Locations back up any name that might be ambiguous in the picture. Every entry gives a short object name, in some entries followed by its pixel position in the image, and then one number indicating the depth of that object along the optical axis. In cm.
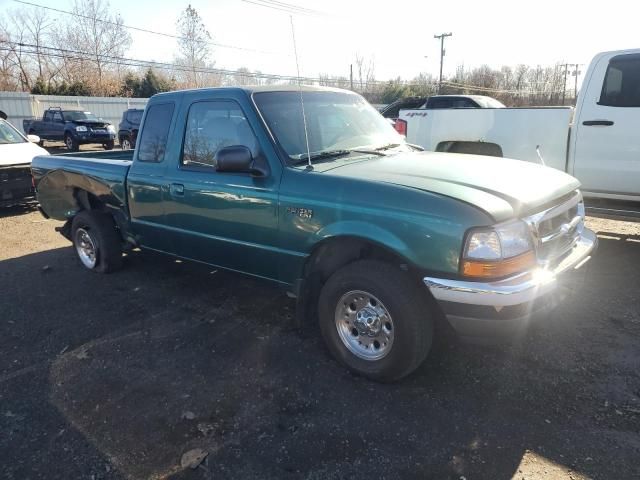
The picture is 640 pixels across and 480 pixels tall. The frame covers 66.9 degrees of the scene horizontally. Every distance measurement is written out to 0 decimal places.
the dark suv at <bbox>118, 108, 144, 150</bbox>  1897
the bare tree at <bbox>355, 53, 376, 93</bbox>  4532
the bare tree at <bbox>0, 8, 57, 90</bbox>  4194
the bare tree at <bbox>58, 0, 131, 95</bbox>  4197
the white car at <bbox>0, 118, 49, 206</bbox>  848
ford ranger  281
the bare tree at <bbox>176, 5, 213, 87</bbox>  4403
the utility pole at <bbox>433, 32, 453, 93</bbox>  4294
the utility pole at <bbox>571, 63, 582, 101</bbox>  4131
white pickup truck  512
